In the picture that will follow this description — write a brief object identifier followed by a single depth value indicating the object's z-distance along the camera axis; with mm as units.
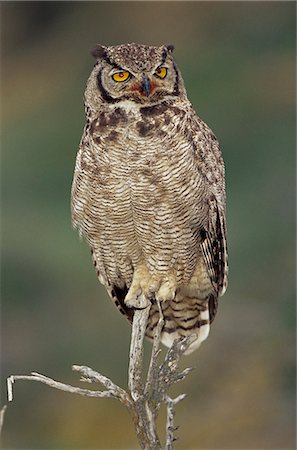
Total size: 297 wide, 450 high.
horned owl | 7855
